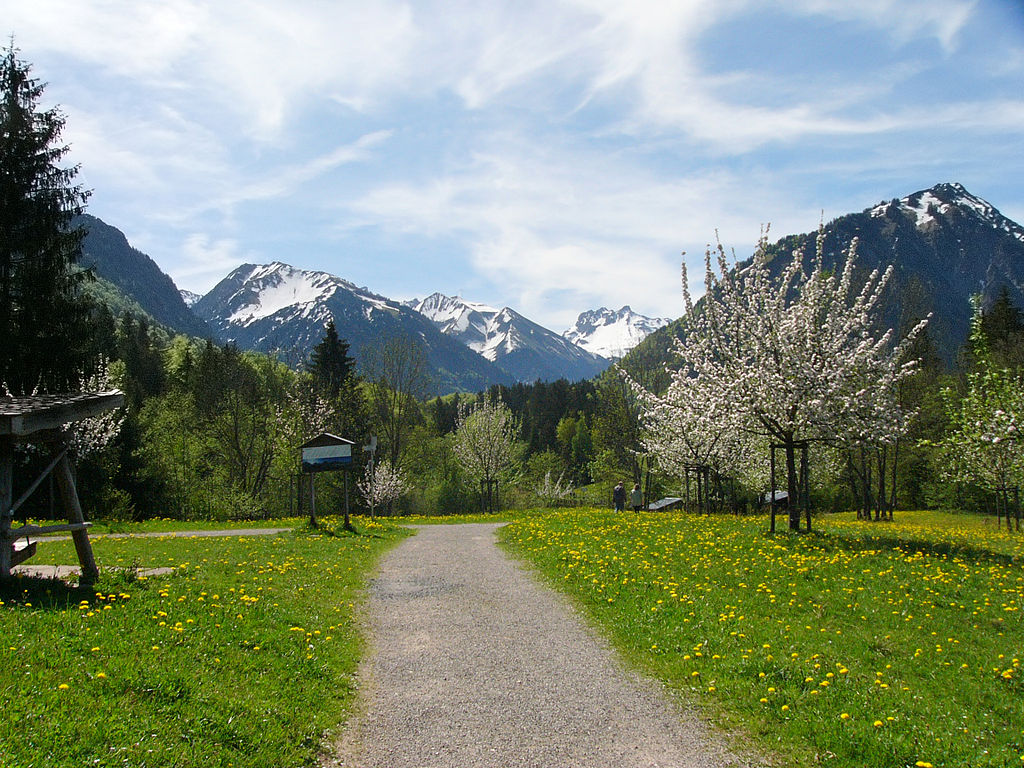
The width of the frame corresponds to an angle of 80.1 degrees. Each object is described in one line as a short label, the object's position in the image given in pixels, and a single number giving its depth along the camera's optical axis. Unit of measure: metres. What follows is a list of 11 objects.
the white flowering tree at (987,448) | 27.96
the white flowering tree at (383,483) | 39.88
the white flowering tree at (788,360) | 17.70
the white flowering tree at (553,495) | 54.21
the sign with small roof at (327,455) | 23.73
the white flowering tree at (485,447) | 45.66
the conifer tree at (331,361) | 51.19
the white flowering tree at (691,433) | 19.77
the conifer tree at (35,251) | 22.52
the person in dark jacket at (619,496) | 32.59
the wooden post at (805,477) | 19.52
